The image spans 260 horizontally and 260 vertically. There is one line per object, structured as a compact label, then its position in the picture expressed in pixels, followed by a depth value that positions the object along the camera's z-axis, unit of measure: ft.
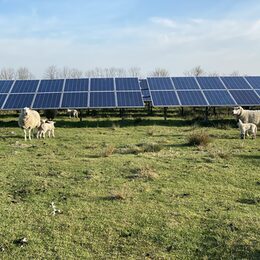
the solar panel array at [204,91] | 79.61
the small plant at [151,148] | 45.57
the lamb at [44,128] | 57.21
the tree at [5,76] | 283.05
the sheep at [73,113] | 90.74
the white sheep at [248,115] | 66.44
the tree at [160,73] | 267.43
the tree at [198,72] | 265.05
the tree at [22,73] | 298.82
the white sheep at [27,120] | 57.16
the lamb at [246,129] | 55.62
